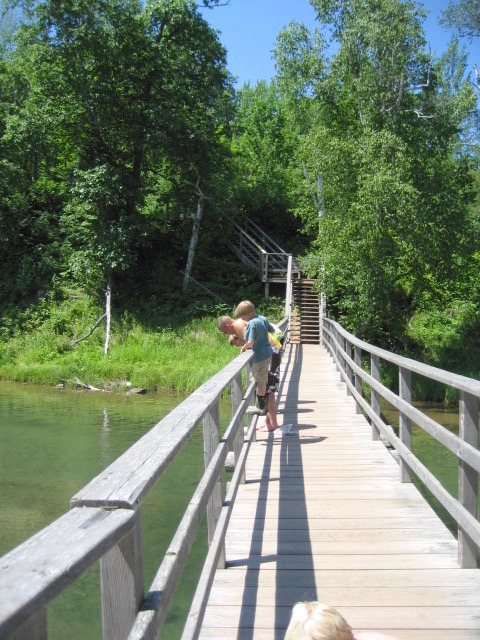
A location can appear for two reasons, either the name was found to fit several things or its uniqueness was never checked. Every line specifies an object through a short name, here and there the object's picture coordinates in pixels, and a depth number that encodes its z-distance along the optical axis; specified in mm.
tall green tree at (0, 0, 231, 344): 24484
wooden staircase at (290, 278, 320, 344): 25328
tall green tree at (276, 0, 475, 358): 20594
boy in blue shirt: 7098
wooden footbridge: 1459
